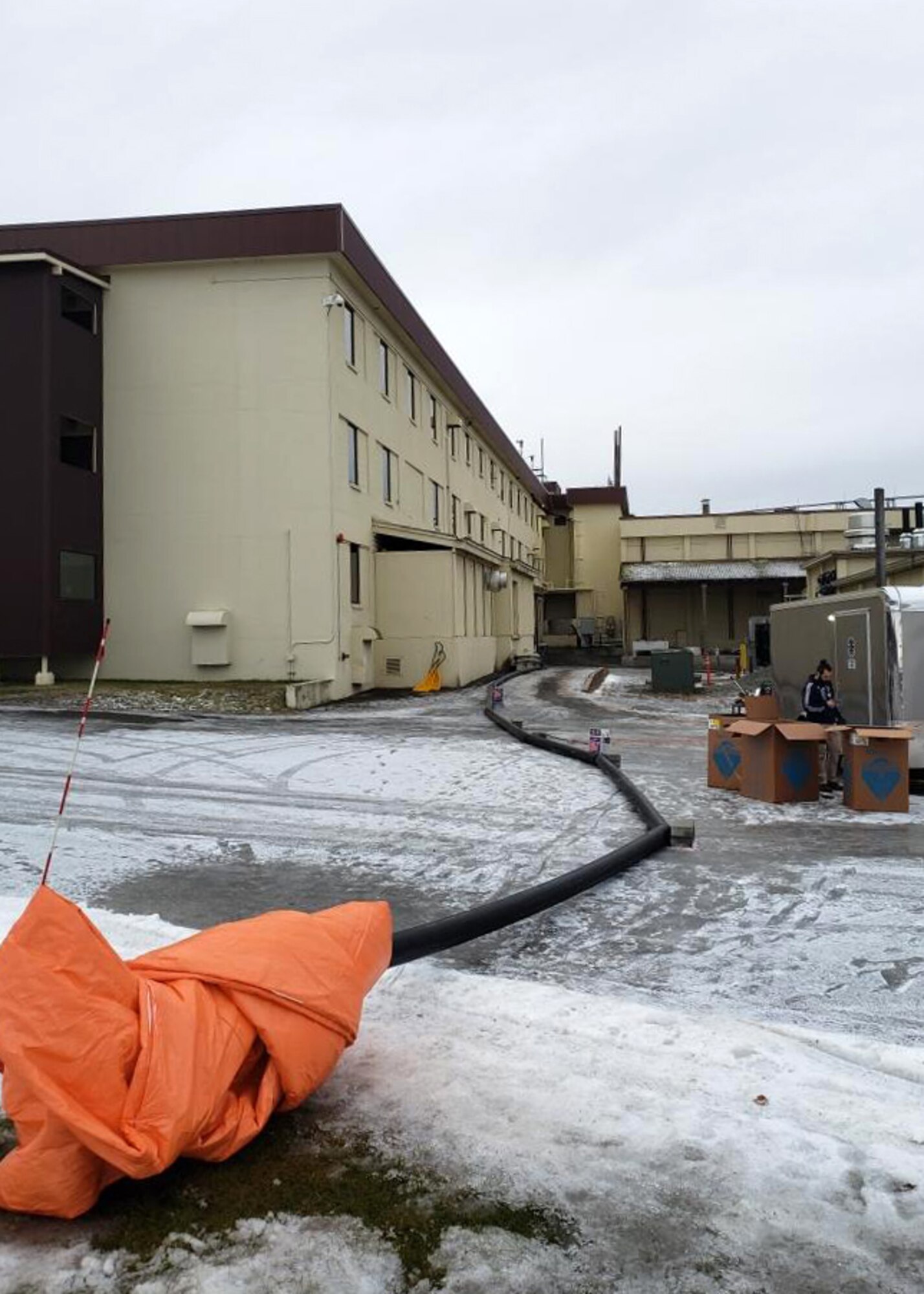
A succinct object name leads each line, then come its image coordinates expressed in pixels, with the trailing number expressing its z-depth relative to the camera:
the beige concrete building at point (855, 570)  22.70
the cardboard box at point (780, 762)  10.21
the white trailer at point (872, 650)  11.57
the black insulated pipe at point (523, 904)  4.82
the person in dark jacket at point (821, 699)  12.52
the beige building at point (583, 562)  55.47
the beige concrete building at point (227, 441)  21.59
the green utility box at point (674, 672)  26.30
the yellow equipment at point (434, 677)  24.72
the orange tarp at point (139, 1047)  2.75
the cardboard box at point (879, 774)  9.91
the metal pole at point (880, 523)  17.86
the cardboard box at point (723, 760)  10.90
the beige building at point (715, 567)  47.72
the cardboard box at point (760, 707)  12.93
